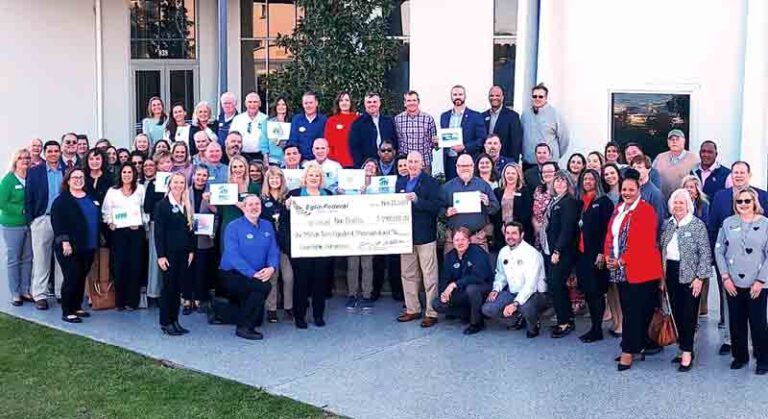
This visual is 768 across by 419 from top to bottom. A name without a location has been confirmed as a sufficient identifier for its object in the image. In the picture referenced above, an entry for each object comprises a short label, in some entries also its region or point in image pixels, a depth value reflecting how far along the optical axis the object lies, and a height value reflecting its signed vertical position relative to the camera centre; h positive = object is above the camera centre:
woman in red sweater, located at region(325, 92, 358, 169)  12.79 -0.32
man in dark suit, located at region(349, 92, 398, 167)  12.67 -0.29
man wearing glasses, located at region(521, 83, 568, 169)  12.77 -0.19
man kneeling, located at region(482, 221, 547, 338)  10.42 -1.75
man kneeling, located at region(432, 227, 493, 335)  10.60 -1.75
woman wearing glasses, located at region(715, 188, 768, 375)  8.79 -1.31
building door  19.66 +0.43
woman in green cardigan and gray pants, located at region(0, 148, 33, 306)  11.64 -1.41
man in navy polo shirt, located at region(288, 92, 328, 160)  12.84 -0.26
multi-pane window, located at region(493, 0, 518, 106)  16.56 +1.12
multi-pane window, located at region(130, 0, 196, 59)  19.67 +1.54
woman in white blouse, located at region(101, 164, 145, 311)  11.26 -1.37
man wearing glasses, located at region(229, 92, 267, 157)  12.97 -0.21
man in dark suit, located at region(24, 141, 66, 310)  11.57 -1.16
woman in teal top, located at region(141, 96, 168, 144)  13.62 -0.18
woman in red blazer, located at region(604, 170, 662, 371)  9.09 -1.34
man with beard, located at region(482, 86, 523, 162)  12.73 -0.17
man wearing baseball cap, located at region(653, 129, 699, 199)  11.43 -0.59
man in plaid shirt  12.77 -0.24
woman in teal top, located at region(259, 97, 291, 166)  12.89 -0.43
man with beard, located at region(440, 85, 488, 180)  12.76 -0.17
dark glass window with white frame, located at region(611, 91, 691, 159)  14.05 -0.04
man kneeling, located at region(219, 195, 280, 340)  10.45 -1.58
